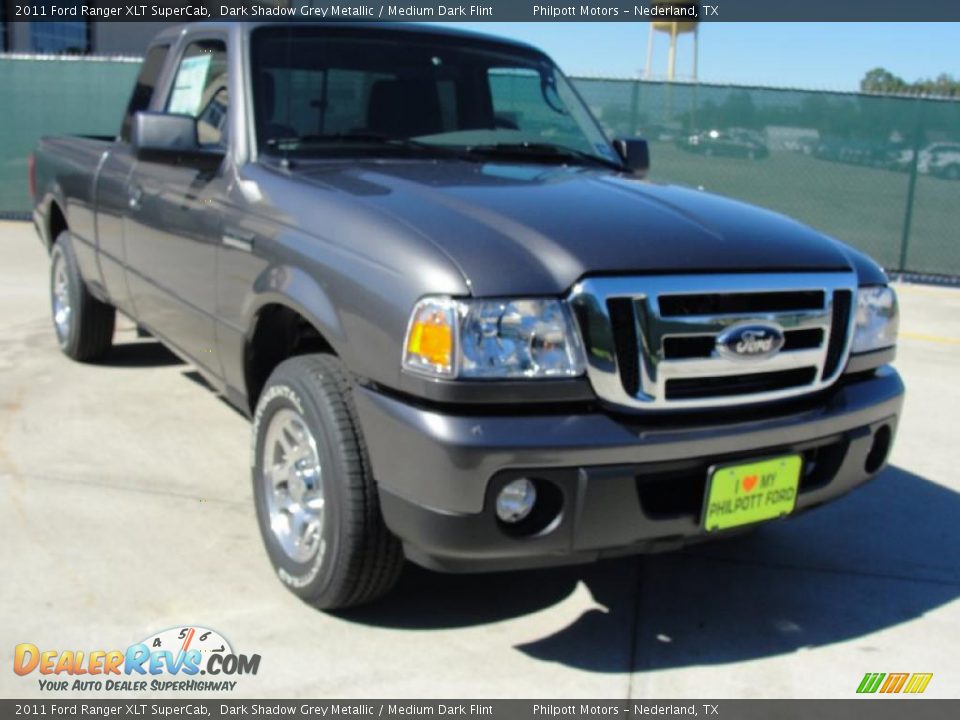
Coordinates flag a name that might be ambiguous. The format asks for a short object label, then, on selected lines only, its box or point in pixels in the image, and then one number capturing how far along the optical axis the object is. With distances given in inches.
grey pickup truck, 102.8
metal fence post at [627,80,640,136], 454.6
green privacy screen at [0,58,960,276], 432.8
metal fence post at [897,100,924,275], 432.8
